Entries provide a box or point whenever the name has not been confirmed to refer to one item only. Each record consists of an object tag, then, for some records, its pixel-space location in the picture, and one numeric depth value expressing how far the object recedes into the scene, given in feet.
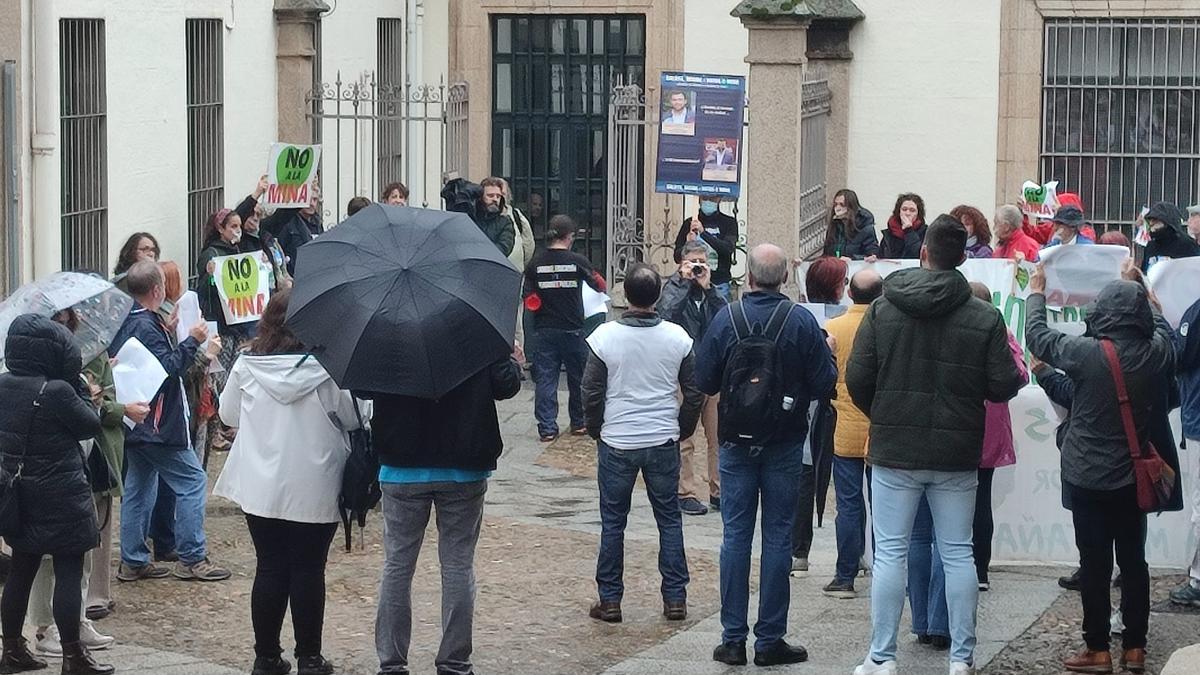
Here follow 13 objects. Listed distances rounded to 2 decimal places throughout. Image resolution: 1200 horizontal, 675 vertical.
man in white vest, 30.12
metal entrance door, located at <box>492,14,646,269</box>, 66.08
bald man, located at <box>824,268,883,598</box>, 30.35
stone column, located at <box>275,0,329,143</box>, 56.29
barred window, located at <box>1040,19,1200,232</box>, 61.67
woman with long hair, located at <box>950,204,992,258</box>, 45.30
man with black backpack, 27.04
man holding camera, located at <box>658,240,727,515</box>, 39.86
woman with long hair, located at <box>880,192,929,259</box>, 49.60
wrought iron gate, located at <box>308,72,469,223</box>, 57.36
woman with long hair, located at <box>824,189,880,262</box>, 51.26
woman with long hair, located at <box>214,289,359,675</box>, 25.90
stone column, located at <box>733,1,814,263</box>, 49.96
